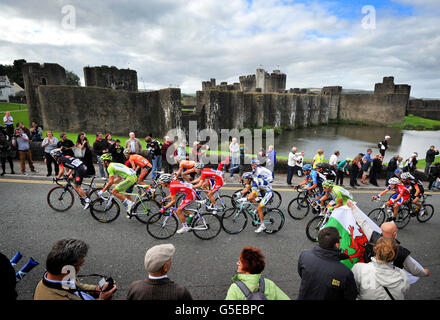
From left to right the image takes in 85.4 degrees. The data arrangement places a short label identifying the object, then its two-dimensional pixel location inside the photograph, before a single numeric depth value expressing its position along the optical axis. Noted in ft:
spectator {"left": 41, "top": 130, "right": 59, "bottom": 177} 29.66
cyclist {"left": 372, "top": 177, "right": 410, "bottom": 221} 22.25
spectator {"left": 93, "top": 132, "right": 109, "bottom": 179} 29.76
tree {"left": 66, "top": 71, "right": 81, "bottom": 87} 181.29
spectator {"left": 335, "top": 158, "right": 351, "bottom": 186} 33.53
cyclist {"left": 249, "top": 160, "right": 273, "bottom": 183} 21.61
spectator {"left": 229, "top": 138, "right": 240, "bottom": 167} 35.60
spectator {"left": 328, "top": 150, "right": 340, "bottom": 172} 34.37
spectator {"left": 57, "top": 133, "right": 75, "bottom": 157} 26.81
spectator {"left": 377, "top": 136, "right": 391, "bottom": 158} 42.83
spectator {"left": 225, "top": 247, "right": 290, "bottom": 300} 7.60
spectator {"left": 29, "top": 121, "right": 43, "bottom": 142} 37.76
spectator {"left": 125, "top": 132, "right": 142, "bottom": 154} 32.52
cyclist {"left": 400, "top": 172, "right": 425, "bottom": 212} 22.58
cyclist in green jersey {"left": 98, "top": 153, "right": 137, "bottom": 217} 20.57
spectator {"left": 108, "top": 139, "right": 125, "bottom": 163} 30.48
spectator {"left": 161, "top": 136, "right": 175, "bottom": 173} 32.42
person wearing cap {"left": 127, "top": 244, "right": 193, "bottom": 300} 7.55
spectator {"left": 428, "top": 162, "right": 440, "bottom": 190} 36.94
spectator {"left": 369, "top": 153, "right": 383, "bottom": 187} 35.76
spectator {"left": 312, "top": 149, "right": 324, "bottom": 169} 33.17
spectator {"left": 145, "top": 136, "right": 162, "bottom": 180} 30.99
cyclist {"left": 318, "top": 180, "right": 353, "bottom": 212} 18.04
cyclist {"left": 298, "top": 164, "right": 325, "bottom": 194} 23.95
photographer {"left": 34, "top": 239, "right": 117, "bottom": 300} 7.47
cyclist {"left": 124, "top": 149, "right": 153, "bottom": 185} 23.36
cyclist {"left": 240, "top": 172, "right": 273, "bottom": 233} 20.31
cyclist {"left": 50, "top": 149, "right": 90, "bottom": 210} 21.75
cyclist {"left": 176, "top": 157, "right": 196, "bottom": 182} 23.13
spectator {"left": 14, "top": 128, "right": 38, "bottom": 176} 29.86
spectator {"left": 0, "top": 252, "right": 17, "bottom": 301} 6.19
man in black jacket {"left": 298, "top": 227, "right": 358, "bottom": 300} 8.60
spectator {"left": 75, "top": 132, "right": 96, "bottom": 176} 29.71
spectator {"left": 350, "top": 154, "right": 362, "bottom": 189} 33.65
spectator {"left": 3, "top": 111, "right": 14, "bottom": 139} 41.09
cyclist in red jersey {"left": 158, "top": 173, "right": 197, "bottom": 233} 19.14
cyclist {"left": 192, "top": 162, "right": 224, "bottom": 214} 21.67
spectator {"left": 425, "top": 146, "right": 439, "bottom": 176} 40.45
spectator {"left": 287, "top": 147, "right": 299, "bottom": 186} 33.35
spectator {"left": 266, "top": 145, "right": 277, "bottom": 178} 34.04
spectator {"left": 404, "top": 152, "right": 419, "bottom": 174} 37.08
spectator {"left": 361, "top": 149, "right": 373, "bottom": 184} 36.31
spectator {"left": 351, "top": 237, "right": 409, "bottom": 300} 8.56
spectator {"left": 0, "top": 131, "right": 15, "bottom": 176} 28.99
